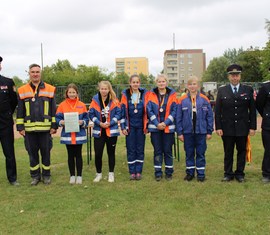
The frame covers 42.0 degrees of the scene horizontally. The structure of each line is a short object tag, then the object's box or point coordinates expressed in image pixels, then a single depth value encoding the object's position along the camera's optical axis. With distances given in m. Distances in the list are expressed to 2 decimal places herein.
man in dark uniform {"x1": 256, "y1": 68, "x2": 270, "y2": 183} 6.31
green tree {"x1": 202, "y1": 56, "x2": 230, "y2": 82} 70.38
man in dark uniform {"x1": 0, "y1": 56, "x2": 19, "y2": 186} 6.33
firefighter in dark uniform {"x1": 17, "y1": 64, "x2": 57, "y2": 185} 6.26
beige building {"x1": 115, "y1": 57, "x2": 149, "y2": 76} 137.00
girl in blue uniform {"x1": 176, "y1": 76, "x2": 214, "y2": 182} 6.35
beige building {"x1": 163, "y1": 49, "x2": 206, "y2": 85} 121.44
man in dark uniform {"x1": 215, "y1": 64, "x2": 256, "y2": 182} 6.29
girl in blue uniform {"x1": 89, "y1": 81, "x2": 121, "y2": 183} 6.44
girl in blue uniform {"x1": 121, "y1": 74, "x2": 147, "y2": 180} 6.54
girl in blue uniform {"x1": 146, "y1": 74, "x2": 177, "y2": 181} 6.38
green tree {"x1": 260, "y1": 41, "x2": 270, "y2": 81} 38.77
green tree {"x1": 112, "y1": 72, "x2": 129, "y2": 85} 50.98
